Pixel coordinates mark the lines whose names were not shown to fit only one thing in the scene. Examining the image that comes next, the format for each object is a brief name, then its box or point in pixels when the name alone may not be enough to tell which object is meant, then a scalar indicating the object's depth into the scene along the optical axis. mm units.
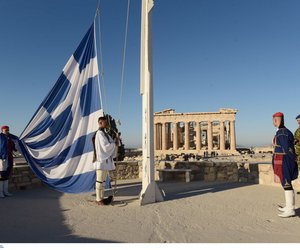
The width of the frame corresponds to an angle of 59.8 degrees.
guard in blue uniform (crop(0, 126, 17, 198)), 6646
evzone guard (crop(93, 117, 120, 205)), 5677
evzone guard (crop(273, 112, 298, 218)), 4688
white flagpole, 5672
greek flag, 6156
